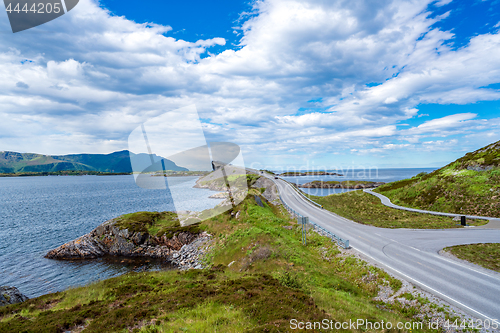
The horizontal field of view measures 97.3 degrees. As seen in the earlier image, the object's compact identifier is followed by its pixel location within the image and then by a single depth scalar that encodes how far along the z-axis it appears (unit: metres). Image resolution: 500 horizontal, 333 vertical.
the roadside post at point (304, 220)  25.62
